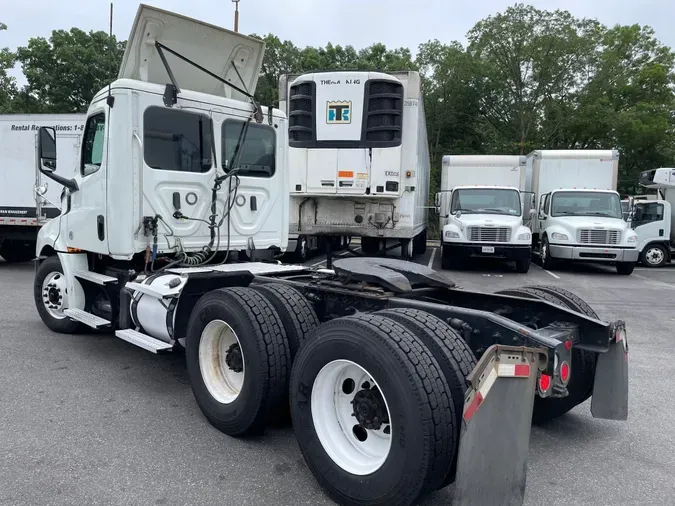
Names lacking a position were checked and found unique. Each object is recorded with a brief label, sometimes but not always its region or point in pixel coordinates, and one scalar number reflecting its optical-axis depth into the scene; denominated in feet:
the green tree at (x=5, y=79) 88.53
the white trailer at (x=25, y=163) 39.27
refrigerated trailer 37.19
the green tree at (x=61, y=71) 93.56
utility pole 54.78
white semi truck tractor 8.88
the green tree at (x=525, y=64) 99.91
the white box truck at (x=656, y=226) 52.11
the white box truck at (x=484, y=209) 44.21
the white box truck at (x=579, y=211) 45.73
